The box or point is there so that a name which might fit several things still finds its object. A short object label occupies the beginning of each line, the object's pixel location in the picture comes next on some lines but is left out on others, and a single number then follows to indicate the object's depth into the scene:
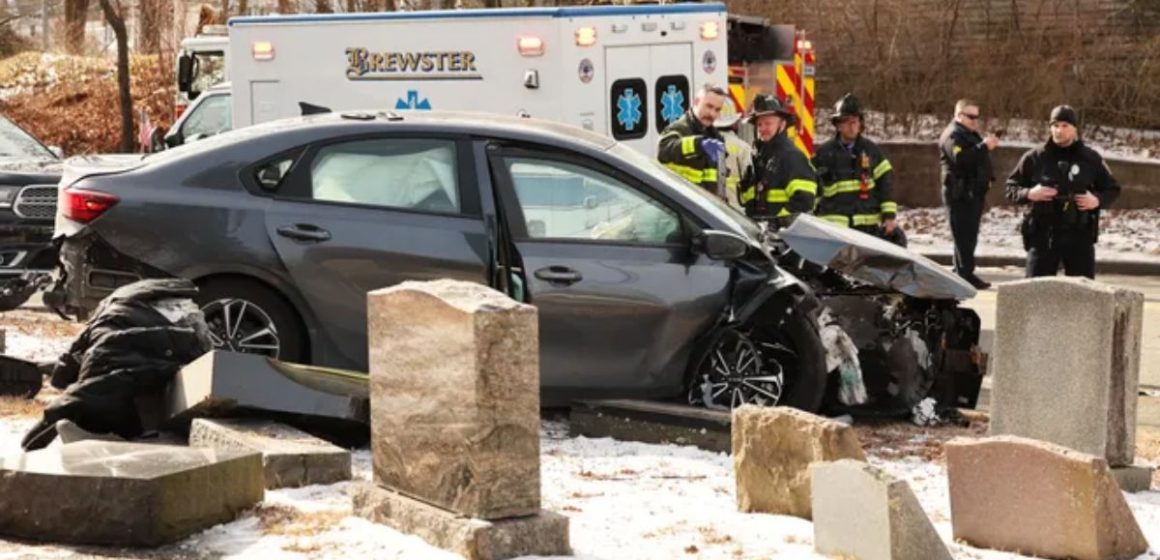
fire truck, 31.12
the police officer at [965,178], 25.76
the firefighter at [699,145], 19.42
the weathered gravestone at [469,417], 10.08
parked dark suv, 21.24
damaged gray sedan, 14.53
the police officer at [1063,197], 20.97
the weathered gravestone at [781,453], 11.37
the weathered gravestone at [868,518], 9.97
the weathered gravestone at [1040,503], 10.75
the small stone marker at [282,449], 11.71
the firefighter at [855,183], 21.89
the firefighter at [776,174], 19.86
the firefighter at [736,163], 20.18
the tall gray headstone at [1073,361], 12.76
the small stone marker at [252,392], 12.27
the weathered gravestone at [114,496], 10.32
